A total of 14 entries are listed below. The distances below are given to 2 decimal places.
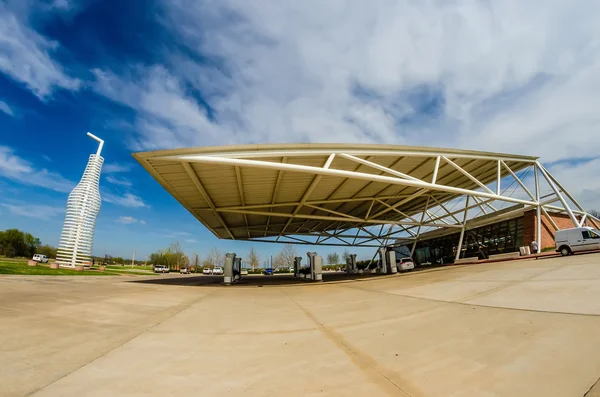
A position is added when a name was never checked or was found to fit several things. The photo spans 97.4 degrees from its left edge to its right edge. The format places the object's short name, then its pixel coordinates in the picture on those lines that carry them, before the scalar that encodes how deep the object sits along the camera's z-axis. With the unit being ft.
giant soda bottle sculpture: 138.72
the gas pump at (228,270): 81.65
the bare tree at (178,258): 272.47
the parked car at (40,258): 176.24
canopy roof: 47.24
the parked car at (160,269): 192.71
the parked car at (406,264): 102.58
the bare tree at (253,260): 298.35
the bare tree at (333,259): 329.44
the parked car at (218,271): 195.97
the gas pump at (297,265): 128.36
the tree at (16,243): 221.25
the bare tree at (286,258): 295.13
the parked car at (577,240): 58.65
